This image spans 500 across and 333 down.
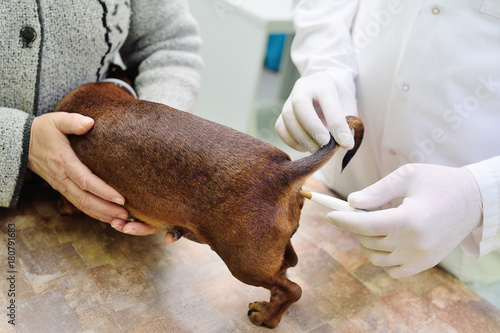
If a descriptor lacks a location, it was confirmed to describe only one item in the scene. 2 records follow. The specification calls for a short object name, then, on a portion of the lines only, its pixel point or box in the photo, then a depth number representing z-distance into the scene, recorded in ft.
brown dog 2.90
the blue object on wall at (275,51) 11.66
